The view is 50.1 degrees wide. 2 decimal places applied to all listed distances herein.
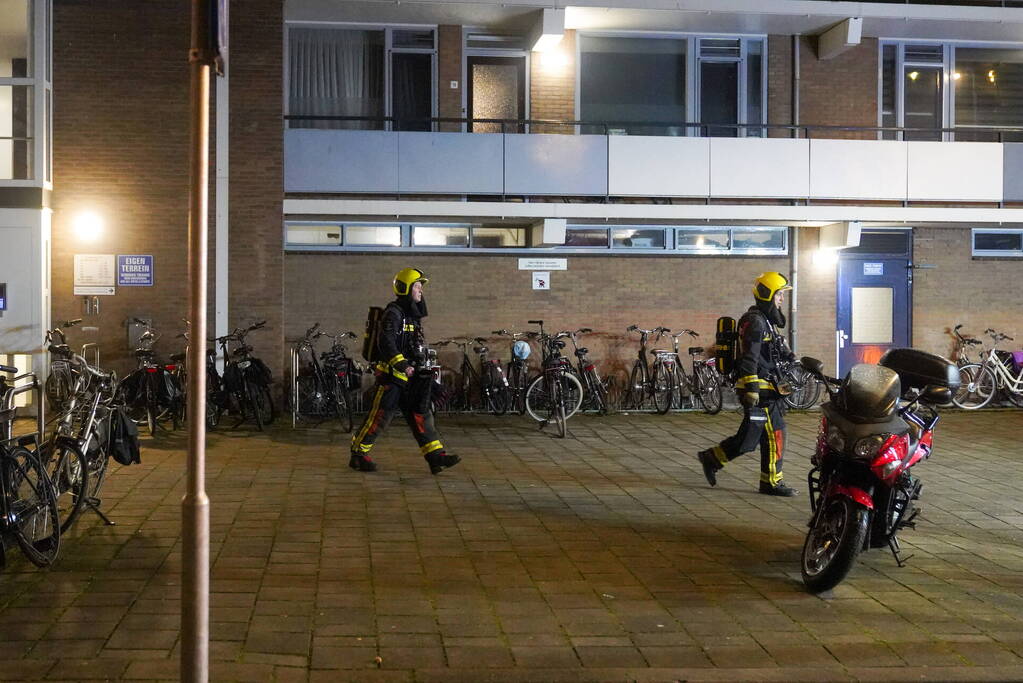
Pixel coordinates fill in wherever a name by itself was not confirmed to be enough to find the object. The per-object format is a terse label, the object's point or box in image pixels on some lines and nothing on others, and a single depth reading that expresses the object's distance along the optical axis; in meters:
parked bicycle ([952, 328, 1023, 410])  17.00
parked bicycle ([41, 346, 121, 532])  7.70
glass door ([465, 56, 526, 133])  17.03
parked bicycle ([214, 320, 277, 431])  13.77
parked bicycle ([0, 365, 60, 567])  6.45
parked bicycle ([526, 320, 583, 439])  14.18
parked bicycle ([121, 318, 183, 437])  13.39
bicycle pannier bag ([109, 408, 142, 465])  8.43
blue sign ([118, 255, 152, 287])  15.06
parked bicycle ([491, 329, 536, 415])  15.83
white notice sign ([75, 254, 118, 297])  15.02
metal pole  4.16
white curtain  16.69
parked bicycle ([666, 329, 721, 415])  16.19
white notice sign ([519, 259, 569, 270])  16.59
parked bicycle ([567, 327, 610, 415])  15.78
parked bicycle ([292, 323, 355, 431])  14.17
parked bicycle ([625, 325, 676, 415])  16.10
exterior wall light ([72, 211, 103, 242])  14.98
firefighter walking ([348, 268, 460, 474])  10.31
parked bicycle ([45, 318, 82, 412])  13.72
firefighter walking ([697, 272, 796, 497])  9.38
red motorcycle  6.26
